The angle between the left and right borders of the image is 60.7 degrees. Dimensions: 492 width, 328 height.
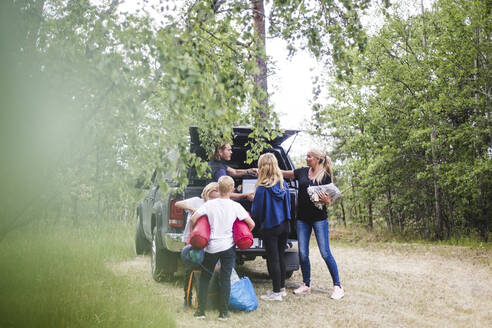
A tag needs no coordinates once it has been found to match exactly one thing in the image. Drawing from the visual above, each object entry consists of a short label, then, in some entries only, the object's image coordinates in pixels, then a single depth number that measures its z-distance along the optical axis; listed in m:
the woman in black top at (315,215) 5.77
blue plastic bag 5.06
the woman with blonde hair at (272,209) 5.48
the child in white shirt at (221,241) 4.68
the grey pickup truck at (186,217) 5.69
